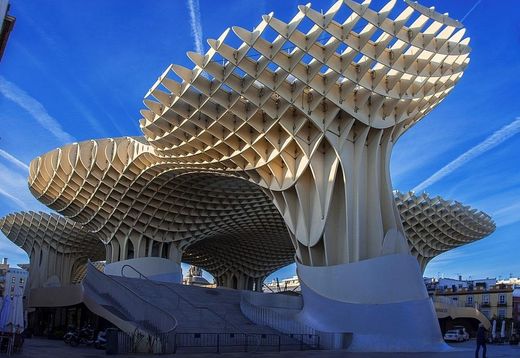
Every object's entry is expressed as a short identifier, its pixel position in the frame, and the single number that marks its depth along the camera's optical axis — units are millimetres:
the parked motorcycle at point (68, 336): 29369
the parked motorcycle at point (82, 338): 28422
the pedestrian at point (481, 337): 21688
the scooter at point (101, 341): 26930
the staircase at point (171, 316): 25516
